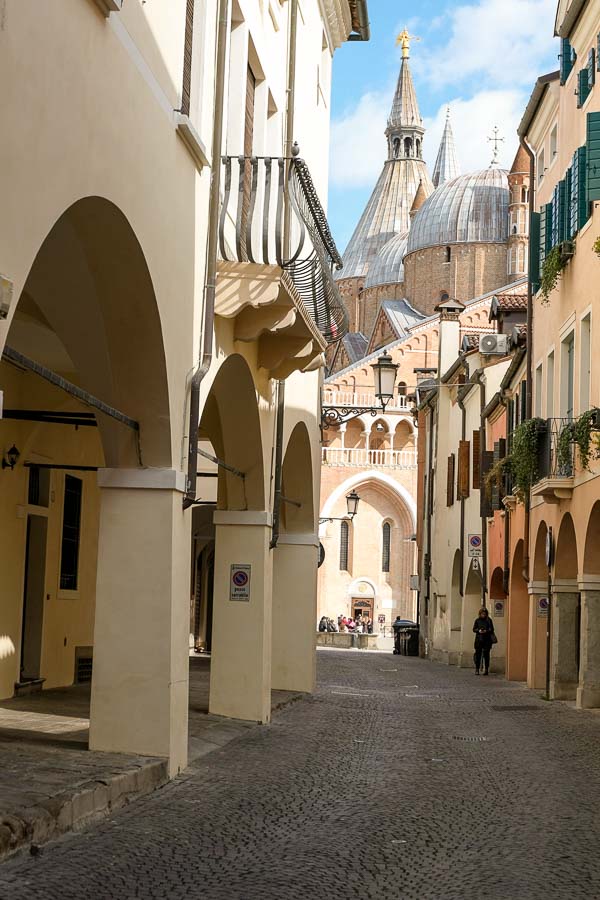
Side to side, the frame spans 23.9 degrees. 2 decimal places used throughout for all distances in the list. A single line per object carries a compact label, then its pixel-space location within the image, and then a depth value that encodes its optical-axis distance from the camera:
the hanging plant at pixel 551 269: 21.69
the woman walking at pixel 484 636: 29.70
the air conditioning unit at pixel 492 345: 33.94
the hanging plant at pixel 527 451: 22.38
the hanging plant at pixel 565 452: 19.77
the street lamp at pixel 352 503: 48.03
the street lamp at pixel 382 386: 26.89
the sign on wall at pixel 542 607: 25.14
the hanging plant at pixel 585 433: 18.44
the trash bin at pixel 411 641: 49.25
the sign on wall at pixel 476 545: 34.78
